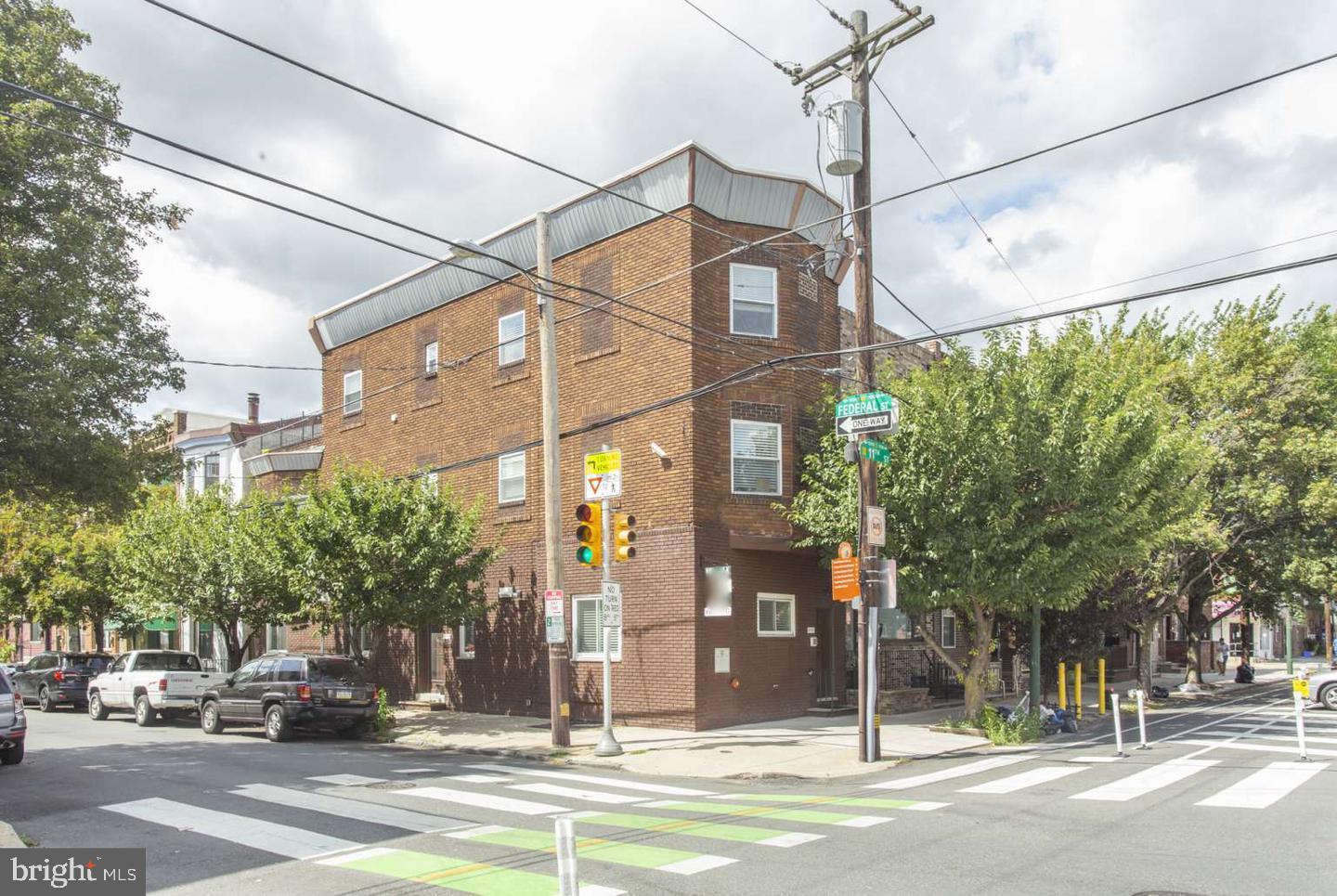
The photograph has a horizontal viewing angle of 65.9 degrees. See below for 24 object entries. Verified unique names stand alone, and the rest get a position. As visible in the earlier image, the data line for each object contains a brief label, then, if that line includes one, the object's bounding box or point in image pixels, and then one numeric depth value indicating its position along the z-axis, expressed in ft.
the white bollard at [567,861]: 15.33
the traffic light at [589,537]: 53.52
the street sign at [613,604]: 53.47
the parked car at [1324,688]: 80.02
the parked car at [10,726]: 48.88
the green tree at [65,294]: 49.52
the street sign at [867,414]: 48.32
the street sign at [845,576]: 50.52
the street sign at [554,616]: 53.78
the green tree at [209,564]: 80.94
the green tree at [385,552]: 66.44
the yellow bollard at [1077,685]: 69.50
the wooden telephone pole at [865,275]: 50.03
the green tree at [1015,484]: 54.60
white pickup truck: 74.13
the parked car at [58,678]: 90.12
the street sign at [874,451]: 50.65
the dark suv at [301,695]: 61.36
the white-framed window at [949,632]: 90.02
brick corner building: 63.62
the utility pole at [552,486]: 54.90
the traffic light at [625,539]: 53.62
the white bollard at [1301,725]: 46.48
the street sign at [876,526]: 49.83
